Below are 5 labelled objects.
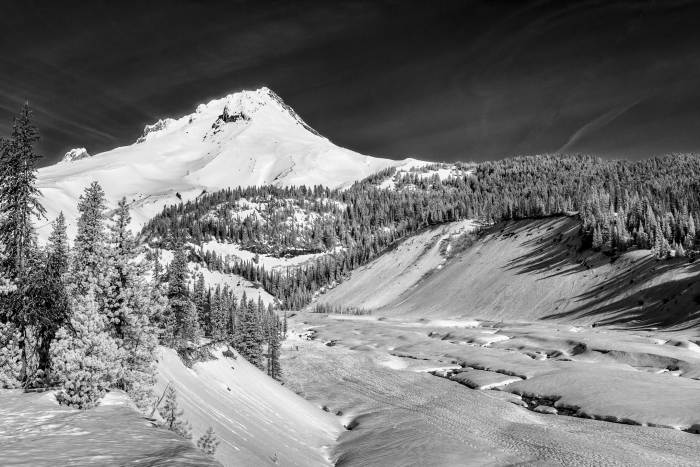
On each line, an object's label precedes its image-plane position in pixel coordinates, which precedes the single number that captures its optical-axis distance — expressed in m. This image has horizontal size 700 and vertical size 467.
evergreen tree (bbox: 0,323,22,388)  19.84
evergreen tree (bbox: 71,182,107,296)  23.53
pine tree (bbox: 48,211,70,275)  30.41
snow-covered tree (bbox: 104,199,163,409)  22.75
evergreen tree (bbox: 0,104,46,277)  24.88
